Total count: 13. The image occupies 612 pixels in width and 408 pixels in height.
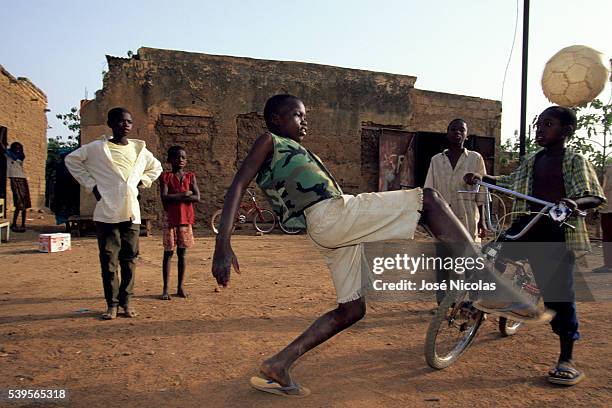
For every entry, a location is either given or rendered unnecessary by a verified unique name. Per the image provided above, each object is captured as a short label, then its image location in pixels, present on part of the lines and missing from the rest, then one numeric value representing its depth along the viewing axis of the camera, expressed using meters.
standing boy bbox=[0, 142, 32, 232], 10.20
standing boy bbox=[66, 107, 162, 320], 4.08
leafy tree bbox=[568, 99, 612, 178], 11.13
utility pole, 7.37
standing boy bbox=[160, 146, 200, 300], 4.83
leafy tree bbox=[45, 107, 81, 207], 20.41
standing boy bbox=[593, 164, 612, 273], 6.90
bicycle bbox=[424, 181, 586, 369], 2.84
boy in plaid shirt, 2.89
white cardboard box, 7.63
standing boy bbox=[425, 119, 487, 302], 4.30
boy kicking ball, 2.39
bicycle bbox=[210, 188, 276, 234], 11.47
